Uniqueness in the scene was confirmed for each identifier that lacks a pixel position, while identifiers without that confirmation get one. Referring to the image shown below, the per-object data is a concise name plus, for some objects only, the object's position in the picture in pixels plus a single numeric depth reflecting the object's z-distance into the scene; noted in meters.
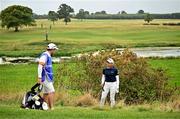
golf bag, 14.58
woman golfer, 17.02
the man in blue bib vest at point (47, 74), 14.41
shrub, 19.86
